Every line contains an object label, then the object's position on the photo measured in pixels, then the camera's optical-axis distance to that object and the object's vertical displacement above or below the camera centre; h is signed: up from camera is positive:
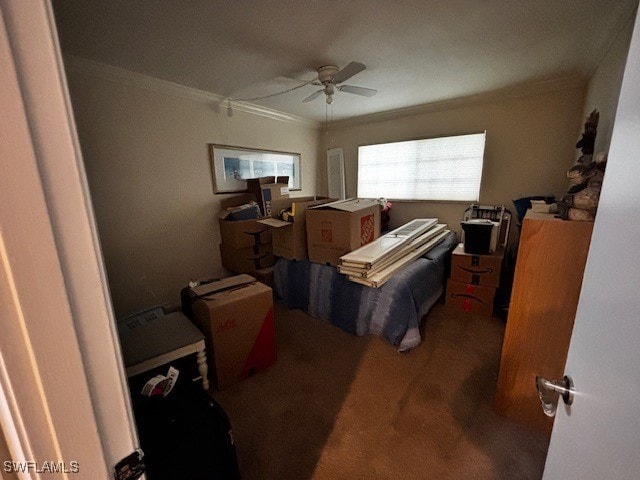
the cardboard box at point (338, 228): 2.19 -0.40
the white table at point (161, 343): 1.33 -0.88
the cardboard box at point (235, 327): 1.64 -0.94
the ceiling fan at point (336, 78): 2.06 +0.88
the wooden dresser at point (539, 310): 1.24 -0.67
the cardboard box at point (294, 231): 2.41 -0.46
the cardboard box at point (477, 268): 2.47 -0.86
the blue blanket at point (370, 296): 2.04 -1.02
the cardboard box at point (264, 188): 3.18 -0.08
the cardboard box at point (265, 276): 2.95 -1.05
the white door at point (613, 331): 0.40 -0.27
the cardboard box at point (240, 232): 2.90 -0.55
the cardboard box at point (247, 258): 2.98 -0.86
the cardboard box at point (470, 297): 2.54 -1.18
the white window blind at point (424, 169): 3.34 +0.16
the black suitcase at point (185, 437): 0.90 -0.92
